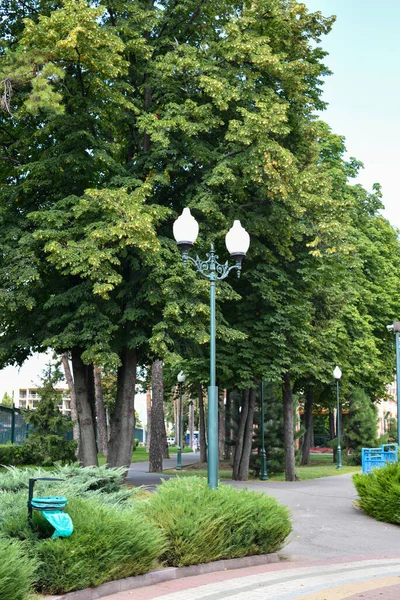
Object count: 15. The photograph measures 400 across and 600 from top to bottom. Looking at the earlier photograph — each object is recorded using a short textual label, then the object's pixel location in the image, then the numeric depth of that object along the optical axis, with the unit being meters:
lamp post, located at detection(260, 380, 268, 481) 27.53
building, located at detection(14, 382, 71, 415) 176.70
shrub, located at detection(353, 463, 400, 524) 14.38
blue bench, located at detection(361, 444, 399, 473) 19.20
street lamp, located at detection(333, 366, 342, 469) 30.29
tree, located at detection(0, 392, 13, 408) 173.61
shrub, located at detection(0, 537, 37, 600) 6.52
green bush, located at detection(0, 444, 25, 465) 30.95
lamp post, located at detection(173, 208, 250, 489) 11.27
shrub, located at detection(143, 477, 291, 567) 9.40
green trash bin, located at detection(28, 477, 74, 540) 7.80
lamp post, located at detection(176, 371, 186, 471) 28.44
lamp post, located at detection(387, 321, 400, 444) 20.24
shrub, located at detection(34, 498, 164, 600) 7.63
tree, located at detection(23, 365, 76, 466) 31.05
